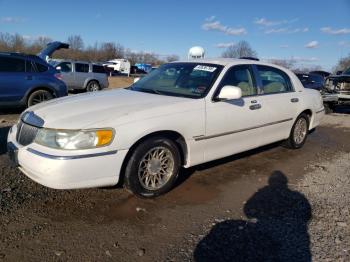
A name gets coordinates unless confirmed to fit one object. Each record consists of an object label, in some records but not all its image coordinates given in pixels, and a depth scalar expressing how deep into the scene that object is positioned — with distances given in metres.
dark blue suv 8.98
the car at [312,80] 14.21
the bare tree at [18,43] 61.95
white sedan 3.62
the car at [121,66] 58.21
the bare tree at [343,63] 48.53
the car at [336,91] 12.88
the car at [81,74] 17.75
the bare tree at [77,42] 86.74
